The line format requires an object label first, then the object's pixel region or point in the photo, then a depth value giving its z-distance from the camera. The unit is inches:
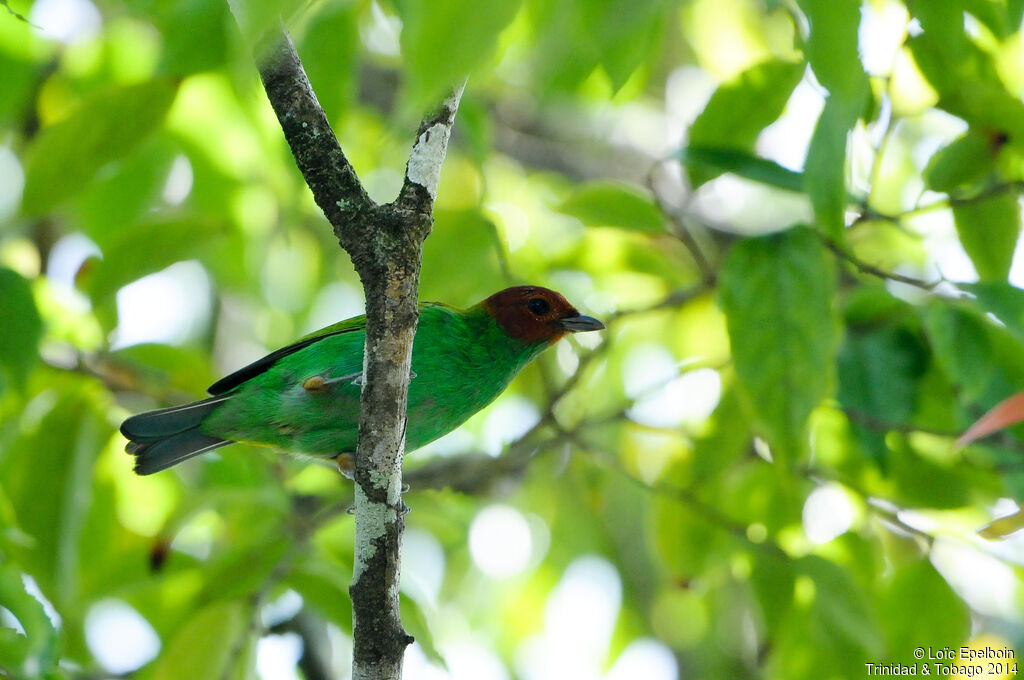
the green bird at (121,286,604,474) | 311.3
